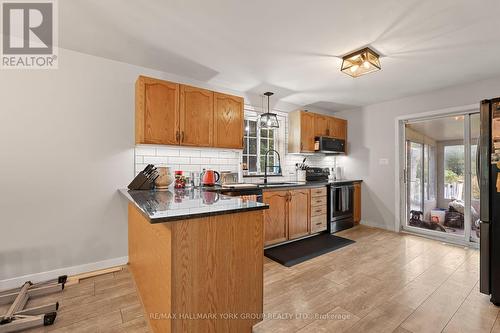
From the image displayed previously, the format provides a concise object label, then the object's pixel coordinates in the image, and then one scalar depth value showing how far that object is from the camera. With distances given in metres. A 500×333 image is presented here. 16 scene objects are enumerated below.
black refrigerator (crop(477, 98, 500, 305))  1.99
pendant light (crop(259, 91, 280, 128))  3.46
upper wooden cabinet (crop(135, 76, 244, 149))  2.62
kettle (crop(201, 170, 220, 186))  3.05
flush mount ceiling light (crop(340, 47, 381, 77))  2.48
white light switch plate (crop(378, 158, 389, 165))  4.37
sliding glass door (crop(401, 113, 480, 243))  3.47
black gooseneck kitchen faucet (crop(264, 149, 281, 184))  3.96
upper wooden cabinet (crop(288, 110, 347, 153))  4.21
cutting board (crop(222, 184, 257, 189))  2.99
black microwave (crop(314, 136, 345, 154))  4.35
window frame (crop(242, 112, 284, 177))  3.98
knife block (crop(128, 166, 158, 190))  2.54
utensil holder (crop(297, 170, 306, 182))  4.24
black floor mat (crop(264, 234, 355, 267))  2.92
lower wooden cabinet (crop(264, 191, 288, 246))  3.23
